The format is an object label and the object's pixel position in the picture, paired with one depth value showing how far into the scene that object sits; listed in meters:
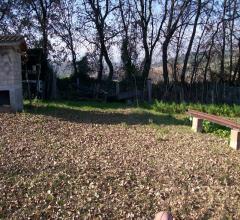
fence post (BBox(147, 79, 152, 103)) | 10.87
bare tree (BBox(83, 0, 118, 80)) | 12.15
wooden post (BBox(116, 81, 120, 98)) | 11.14
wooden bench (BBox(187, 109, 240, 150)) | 4.60
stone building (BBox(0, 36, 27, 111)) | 6.92
